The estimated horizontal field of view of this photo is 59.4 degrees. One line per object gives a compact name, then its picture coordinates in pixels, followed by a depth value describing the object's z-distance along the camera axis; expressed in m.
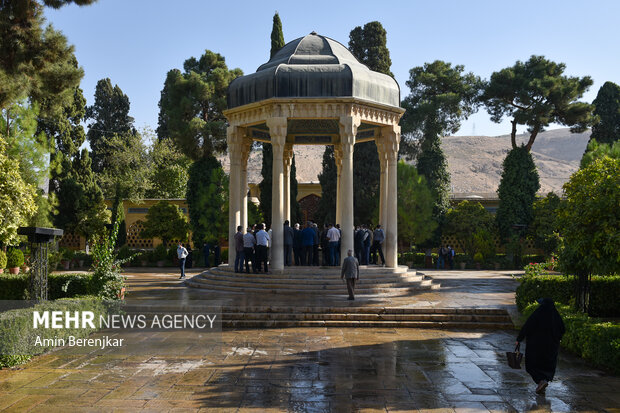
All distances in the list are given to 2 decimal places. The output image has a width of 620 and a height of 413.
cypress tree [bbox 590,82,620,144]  36.03
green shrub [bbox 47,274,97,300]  12.86
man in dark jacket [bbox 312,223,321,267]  18.53
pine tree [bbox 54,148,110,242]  32.06
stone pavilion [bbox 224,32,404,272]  16.31
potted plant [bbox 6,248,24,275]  23.89
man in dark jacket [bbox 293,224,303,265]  18.43
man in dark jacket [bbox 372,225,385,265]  18.23
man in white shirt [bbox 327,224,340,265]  17.64
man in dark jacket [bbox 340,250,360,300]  13.75
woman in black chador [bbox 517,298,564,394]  7.30
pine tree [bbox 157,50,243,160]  31.70
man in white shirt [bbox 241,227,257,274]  16.75
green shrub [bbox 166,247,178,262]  29.84
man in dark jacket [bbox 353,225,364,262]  18.09
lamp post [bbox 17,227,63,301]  11.54
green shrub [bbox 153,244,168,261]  29.81
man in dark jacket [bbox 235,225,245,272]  17.06
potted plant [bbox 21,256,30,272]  23.67
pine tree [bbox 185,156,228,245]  30.89
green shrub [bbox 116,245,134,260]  27.87
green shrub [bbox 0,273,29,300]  15.08
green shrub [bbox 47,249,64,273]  18.94
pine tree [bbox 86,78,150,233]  43.69
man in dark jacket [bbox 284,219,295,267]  17.86
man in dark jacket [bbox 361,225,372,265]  18.28
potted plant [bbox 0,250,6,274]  22.67
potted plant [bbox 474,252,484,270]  30.86
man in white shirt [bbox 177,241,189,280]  20.95
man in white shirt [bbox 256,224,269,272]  16.73
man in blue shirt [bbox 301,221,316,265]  18.25
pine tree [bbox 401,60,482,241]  35.94
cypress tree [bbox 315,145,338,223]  32.44
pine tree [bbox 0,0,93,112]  13.69
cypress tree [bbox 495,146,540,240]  33.03
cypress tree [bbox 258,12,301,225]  29.12
